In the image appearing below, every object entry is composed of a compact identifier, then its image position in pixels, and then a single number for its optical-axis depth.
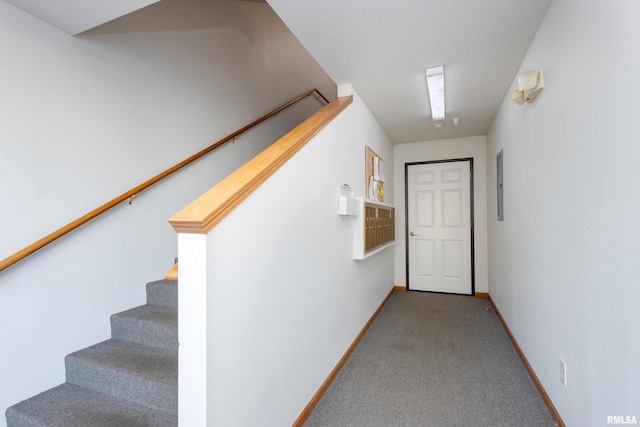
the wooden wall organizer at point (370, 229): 2.64
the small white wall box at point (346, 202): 2.32
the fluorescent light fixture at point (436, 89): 2.41
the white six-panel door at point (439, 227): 4.50
